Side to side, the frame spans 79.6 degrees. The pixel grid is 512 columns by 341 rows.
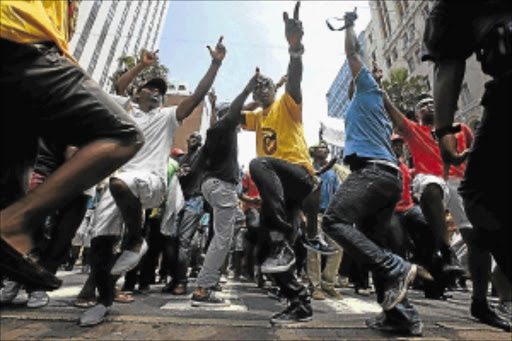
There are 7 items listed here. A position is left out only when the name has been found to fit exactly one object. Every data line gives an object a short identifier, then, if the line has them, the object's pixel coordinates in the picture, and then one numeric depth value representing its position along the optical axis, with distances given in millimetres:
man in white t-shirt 2281
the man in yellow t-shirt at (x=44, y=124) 1083
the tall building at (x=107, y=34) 26859
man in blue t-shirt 2098
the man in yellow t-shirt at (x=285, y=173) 2402
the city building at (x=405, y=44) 21688
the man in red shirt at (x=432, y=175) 3576
